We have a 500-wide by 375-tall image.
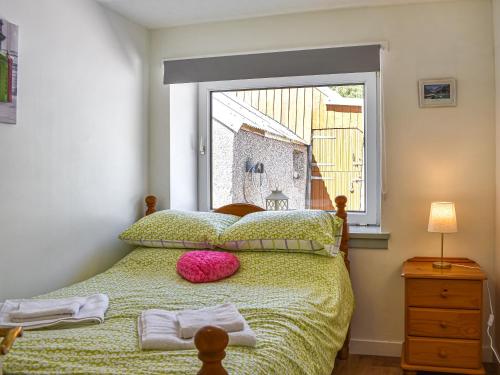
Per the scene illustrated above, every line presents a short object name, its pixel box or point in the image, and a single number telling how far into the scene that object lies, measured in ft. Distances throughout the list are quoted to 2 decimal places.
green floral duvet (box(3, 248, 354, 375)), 4.52
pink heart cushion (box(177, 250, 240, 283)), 7.93
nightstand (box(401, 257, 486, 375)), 8.11
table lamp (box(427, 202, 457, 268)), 8.48
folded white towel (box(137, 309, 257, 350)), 4.79
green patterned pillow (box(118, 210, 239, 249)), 8.91
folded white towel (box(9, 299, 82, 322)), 5.71
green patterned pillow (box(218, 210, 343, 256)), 8.34
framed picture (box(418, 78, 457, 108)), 9.14
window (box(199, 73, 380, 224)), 10.44
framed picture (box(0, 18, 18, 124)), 6.92
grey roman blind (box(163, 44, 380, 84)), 9.52
